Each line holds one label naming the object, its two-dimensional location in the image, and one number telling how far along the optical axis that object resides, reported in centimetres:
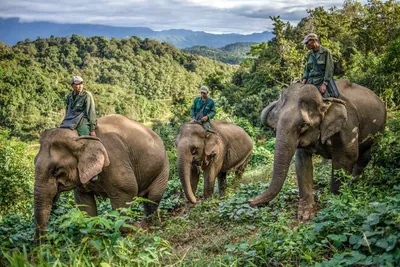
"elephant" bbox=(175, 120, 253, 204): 938
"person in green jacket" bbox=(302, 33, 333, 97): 679
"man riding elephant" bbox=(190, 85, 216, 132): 1001
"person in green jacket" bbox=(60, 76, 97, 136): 689
